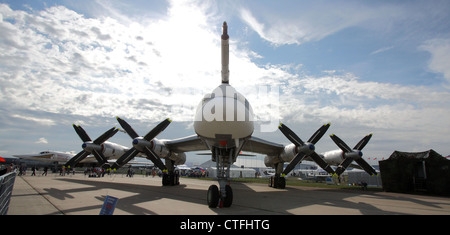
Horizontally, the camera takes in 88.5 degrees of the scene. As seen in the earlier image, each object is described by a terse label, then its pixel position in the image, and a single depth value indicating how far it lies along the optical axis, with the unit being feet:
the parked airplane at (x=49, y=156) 125.70
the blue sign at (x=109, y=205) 12.65
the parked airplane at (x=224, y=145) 24.72
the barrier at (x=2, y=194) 14.17
